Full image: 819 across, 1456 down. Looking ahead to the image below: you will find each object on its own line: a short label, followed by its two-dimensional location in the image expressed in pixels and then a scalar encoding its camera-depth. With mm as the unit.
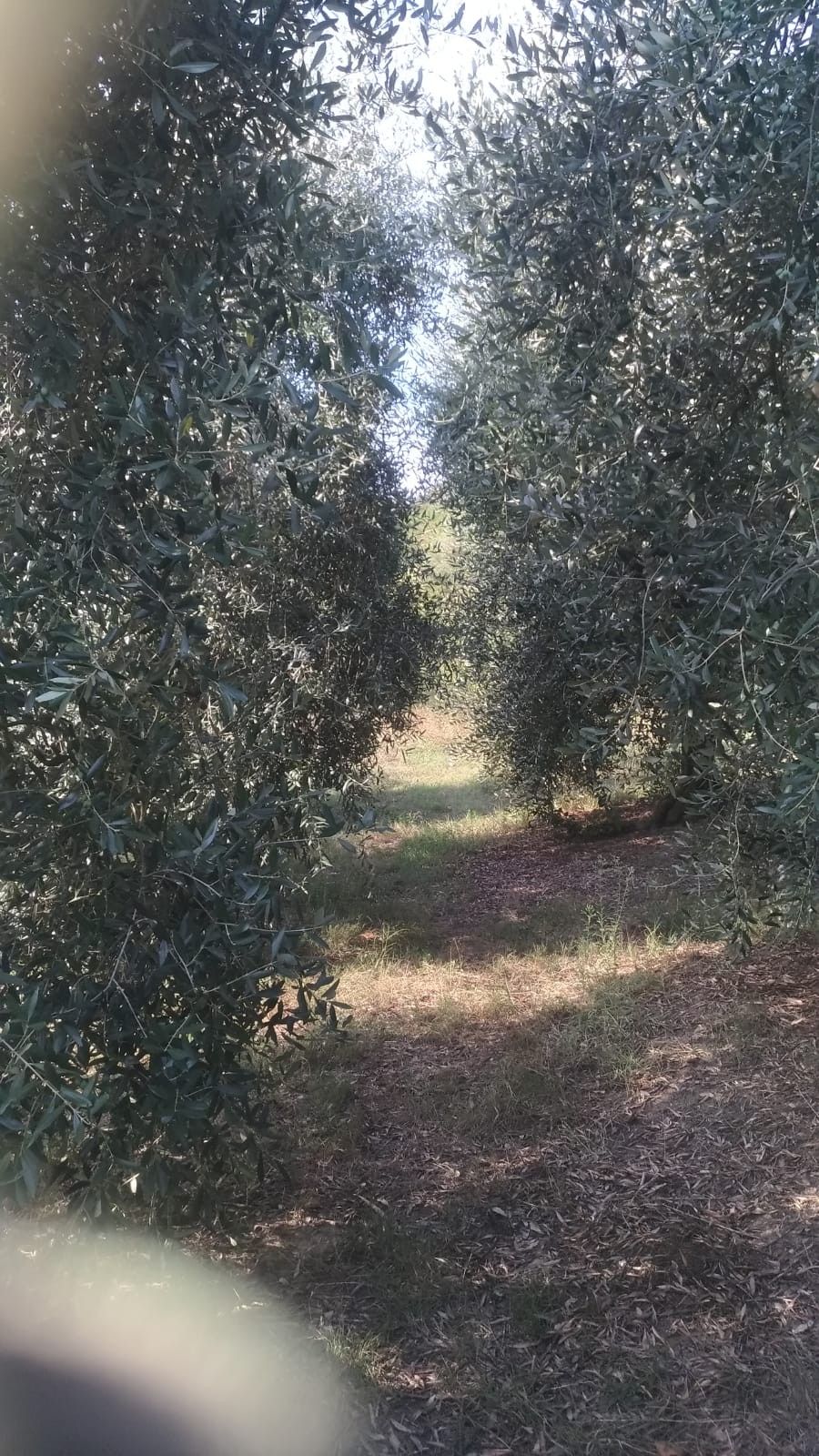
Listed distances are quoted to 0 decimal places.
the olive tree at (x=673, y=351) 3686
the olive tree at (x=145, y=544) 2693
